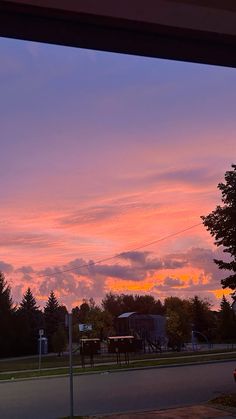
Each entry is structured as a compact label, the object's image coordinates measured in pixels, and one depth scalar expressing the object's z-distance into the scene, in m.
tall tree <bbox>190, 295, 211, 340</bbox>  82.12
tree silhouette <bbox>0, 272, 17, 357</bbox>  62.66
